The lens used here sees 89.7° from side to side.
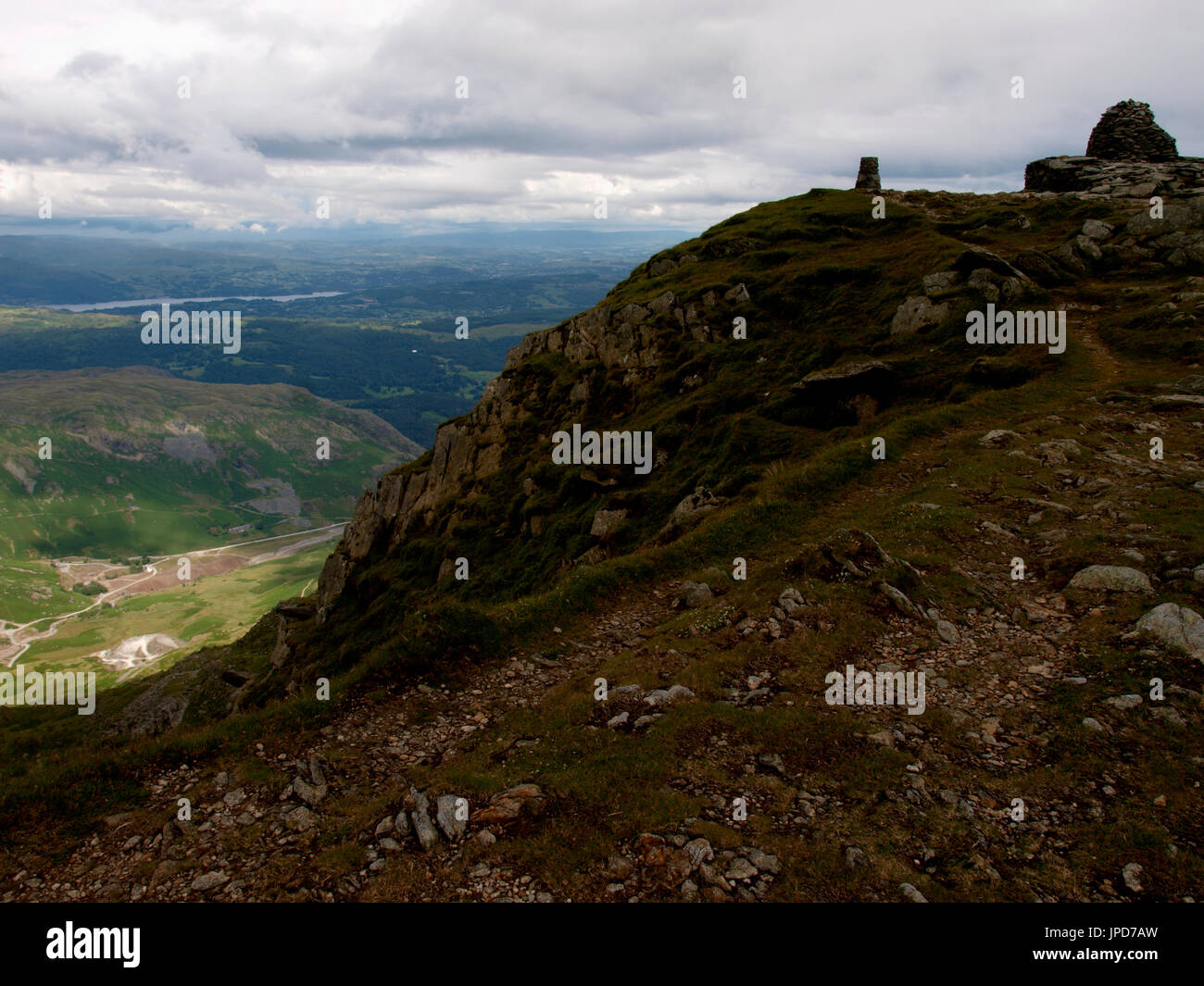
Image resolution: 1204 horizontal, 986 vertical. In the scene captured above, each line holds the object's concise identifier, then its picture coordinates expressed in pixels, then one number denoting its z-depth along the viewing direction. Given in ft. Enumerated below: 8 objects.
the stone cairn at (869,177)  285.02
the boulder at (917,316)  142.41
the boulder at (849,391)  126.82
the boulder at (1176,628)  47.50
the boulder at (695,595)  72.18
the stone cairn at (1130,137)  239.30
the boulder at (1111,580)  56.18
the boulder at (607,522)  130.11
